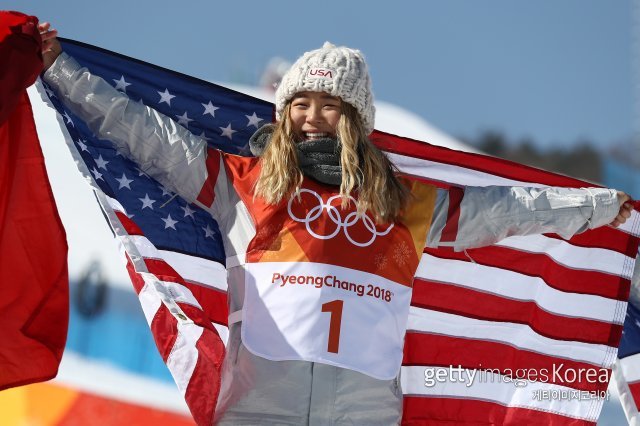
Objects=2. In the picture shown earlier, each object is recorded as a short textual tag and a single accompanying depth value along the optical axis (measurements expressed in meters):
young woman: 6.16
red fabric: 6.05
